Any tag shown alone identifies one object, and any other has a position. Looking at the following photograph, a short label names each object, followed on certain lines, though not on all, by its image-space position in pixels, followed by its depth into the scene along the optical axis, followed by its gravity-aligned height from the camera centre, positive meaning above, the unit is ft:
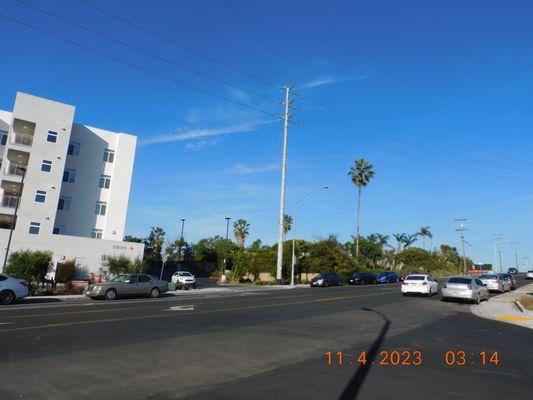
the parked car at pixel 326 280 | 148.56 +2.90
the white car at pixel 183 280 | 123.39 +0.48
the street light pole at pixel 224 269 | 195.22 +6.58
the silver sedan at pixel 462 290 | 82.12 +1.17
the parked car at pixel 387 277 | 175.22 +5.91
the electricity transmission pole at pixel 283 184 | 152.46 +35.87
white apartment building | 130.21 +28.90
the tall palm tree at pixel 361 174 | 242.99 +63.20
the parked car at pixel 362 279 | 163.43 +4.47
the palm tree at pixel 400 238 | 340.39 +41.55
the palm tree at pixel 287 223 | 259.80 +36.77
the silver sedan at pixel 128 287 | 82.23 -1.76
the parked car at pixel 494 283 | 119.61 +4.12
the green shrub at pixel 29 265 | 100.94 +1.82
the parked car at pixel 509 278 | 130.31 +5.92
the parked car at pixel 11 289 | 70.54 -2.70
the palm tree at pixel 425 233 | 378.12 +51.41
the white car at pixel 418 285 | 94.89 +1.93
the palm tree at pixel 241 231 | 281.19 +33.30
